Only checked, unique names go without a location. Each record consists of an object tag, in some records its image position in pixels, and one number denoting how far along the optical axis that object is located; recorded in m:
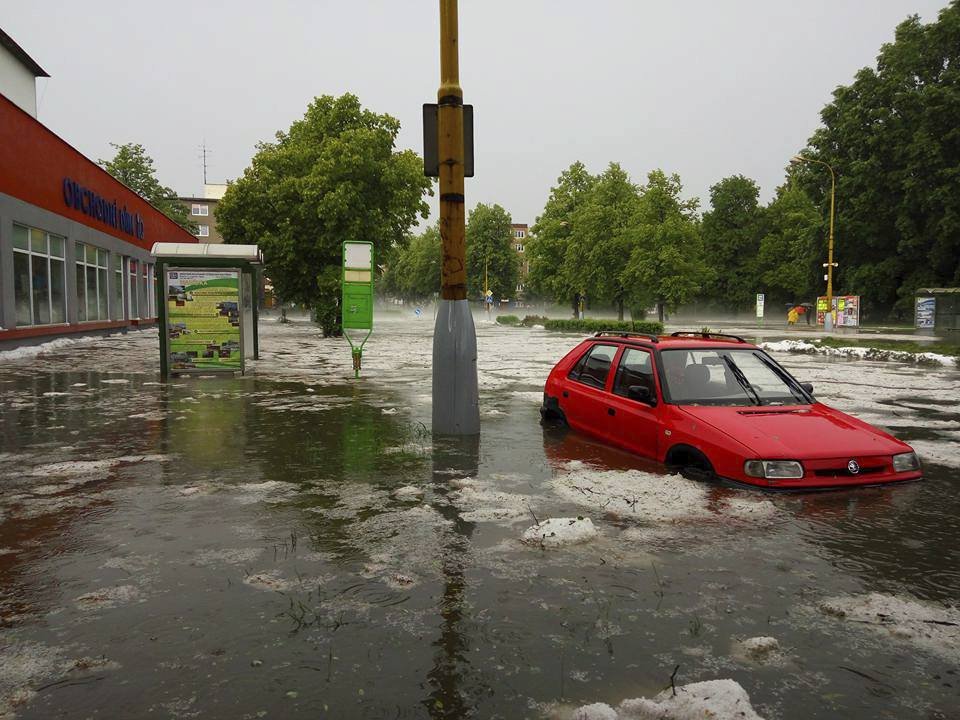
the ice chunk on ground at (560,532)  4.88
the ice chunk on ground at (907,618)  3.43
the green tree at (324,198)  33.47
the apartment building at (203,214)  106.69
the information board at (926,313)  40.22
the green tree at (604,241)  54.19
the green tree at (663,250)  50.19
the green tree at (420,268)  103.12
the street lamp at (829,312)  40.73
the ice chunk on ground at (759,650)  3.26
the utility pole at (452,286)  8.52
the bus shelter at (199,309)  14.48
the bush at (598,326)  38.57
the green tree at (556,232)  62.53
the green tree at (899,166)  46.06
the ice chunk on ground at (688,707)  2.77
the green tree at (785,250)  67.44
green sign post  16.41
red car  5.88
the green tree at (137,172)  59.41
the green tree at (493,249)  85.81
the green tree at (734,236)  71.25
